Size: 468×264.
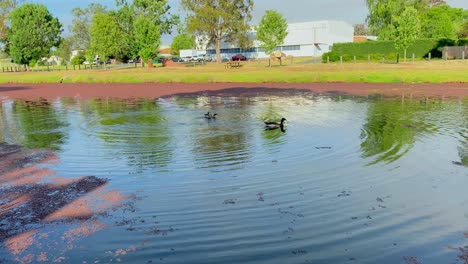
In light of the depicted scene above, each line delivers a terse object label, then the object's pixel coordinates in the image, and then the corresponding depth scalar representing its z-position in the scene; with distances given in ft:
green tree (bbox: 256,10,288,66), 241.96
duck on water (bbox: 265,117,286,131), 64.80
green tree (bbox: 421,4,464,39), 299.68
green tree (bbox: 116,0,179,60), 306.55
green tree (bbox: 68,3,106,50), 408.57
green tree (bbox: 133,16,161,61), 251.19
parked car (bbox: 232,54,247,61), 323.86
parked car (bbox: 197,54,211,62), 360.91
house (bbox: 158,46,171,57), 545.85
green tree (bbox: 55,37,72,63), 411.34
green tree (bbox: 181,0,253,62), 284.82
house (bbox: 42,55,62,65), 453.29
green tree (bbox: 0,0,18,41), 300.40
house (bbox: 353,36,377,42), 409.69
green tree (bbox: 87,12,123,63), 268.82
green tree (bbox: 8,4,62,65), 280.31
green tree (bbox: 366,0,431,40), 275.18
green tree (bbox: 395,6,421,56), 202.08
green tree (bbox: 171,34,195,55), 500.74
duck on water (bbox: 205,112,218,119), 75.20
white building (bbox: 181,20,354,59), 344.49
